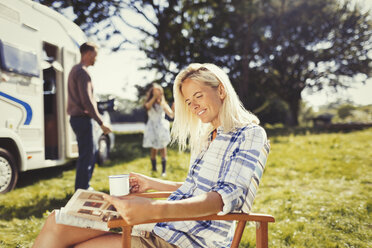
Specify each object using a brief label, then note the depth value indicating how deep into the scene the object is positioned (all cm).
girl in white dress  600
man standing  395
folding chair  118
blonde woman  119
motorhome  413
